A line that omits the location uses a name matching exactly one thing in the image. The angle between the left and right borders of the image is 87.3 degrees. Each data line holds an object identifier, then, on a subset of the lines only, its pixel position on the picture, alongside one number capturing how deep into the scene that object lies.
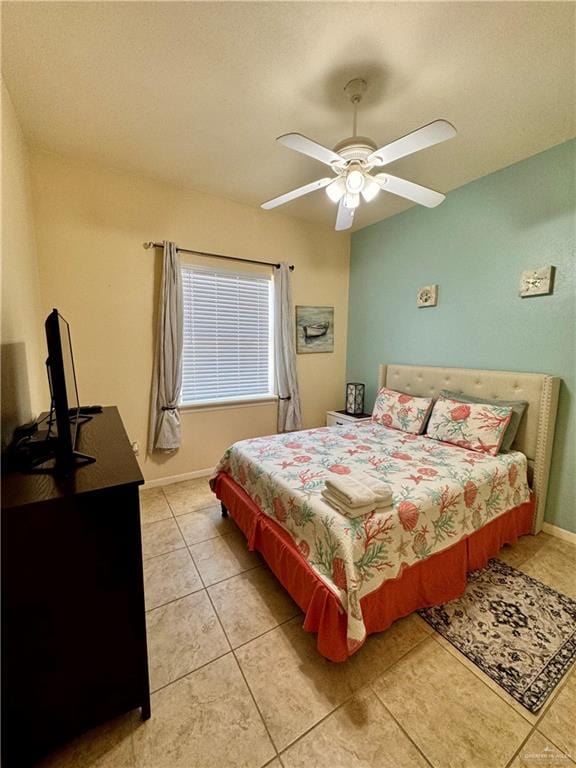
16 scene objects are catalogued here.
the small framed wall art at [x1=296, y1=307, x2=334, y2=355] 3.67
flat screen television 1.00
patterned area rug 1.30
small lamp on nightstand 3.70
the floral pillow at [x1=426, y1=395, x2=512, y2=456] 2.22
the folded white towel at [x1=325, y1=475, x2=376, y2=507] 1.38
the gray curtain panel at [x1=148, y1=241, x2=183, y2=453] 2.76
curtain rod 2.74
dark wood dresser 0.87
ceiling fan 1.43
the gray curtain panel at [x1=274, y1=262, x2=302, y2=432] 3.38
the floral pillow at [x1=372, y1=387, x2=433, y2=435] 2.73
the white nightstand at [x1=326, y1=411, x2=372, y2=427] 3.48
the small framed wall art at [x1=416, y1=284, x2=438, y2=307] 2.97
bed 1.33
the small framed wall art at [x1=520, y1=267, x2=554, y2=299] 2.21
